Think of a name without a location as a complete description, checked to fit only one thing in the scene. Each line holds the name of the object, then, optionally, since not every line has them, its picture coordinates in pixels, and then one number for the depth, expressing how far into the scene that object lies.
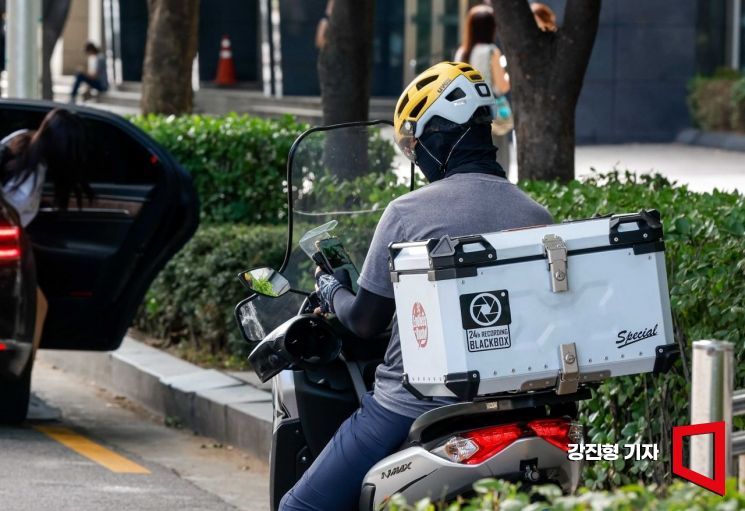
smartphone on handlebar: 7.23
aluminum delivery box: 6.10
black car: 13.85
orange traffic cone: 53.08
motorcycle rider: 6.69
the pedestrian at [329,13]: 18.72
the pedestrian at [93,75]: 52.28
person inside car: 13.37
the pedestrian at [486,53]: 20.56
